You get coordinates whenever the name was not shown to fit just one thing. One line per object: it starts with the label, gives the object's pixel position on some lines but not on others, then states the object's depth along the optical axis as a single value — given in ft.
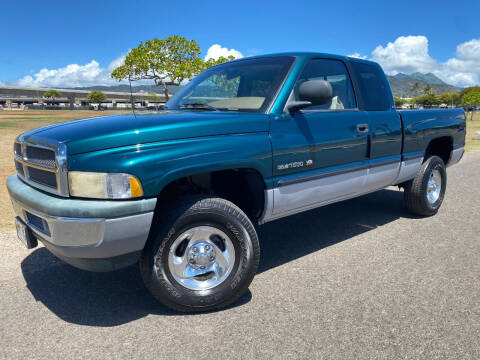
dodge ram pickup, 8.02
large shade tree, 122.31
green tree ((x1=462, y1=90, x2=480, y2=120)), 170.60
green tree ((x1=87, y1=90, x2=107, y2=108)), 381.32
